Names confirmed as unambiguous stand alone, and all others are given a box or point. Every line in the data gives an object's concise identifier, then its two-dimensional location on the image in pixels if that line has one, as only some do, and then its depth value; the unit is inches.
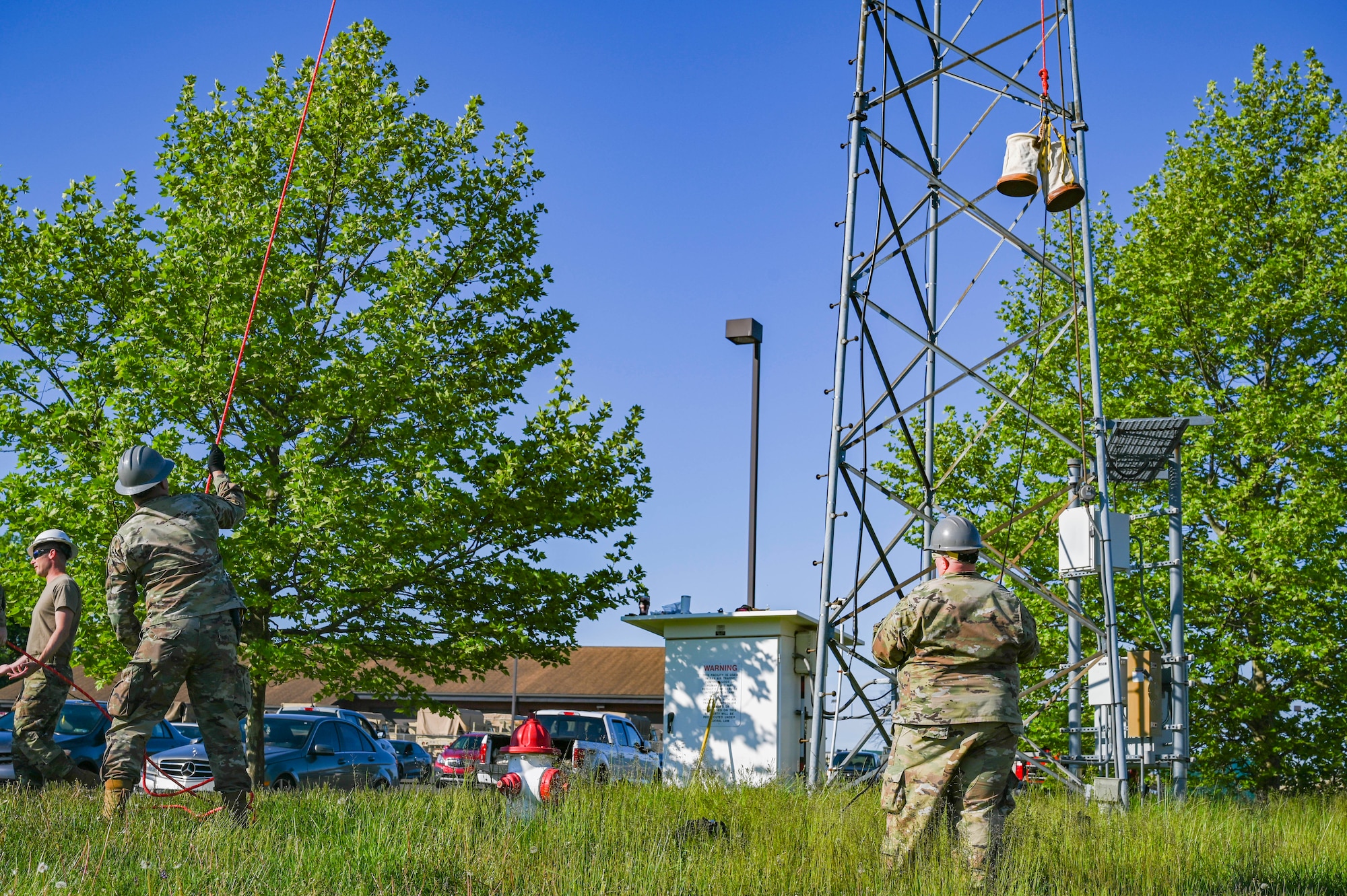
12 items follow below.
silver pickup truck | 685.9
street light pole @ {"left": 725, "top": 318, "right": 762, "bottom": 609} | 753.0
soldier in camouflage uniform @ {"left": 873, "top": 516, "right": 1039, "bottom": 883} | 194.1
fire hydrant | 255.9
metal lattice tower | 357.7
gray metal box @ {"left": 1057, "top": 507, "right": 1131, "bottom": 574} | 375.2
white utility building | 567.5
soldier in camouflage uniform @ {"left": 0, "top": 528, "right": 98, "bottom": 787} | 284.4
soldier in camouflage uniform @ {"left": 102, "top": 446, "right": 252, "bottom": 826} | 229.5
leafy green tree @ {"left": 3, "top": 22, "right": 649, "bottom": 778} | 477.1
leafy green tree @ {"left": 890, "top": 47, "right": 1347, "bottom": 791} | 655.1
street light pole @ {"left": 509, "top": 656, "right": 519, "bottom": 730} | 1460.4
